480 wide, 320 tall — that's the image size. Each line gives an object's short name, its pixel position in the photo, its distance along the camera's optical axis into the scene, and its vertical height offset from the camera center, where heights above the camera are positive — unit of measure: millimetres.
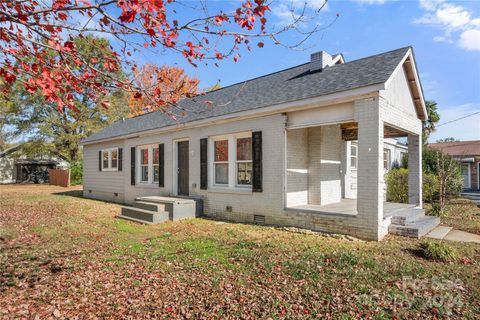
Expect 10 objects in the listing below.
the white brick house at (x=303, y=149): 7180 +641
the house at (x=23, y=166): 36312 +177
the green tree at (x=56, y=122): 30453 +4773
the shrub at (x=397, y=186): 12805 -785
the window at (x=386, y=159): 17875 +540
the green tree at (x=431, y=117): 27578 +4702
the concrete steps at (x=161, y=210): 9836 -1463
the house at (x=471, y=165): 25188 +271
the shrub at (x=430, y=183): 13428 -679
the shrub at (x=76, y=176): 29356 -831
